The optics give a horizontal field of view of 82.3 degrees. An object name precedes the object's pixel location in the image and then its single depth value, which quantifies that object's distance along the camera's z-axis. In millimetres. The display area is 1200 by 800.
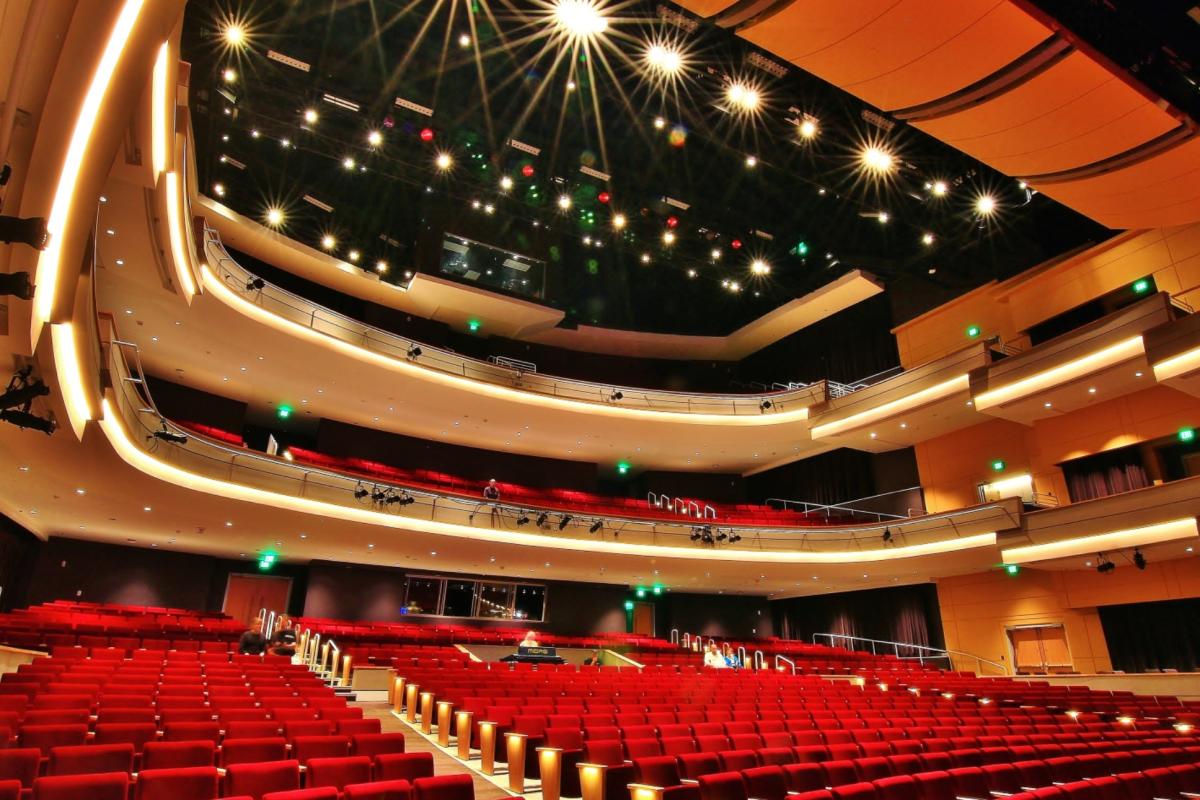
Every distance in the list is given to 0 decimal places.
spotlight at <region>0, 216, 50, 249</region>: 3252
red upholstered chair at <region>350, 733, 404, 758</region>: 3881
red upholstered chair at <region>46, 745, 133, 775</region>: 3008
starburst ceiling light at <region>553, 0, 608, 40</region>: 8375
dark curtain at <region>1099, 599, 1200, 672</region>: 10938
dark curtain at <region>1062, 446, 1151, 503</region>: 11773
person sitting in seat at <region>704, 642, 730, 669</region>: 11500
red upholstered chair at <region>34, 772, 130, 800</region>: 2576
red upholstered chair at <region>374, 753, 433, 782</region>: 3350
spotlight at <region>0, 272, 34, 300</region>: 3482
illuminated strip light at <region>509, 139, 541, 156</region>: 10820
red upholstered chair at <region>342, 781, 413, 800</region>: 2785
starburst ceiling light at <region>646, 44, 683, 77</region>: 8445
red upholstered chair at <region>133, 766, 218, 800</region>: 2775
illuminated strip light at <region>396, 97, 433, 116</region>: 10008
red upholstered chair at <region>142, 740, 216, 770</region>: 3266
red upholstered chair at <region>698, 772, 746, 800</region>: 3537
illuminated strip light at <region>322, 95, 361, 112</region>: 9930
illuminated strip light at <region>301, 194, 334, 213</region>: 13180
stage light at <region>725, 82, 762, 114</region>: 8539
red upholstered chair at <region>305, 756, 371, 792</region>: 3218
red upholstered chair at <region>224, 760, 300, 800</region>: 2975
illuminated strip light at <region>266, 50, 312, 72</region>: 9211
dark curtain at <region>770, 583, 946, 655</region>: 14633
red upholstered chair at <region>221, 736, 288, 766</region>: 3488
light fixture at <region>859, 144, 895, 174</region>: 9281
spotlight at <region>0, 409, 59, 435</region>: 5254
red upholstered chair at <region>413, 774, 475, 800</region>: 2963
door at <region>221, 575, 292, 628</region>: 13992
